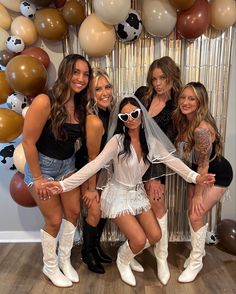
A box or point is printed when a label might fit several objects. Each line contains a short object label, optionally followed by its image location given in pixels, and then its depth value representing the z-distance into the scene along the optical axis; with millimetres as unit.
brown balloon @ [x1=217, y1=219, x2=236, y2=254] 1981
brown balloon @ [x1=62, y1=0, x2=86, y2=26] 1716
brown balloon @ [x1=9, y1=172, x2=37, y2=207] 1812
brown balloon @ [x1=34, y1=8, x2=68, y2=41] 1700
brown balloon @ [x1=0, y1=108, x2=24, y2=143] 1645
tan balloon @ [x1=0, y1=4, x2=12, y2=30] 1782
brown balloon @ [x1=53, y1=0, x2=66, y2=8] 1770
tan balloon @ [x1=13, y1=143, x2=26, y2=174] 1704
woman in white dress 1534
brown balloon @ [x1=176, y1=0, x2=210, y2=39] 1688
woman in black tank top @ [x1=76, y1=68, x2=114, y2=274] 1540
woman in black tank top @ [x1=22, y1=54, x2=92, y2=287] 1439
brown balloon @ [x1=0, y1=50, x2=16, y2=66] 1753
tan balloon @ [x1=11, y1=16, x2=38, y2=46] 1765
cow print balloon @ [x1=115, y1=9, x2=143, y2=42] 1736
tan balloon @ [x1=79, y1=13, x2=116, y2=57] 1677
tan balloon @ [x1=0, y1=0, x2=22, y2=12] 1770
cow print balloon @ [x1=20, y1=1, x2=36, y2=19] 1742
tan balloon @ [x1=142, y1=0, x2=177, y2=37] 1689
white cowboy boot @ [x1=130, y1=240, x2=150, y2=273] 1822
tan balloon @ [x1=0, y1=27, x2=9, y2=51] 1756
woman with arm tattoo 1613
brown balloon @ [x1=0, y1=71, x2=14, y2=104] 1715
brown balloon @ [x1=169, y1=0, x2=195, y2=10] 1625
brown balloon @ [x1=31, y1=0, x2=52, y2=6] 1689
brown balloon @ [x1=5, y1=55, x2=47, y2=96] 1575
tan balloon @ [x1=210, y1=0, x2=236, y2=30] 1741
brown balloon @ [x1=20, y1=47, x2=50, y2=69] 1771
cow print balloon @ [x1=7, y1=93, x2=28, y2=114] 1748
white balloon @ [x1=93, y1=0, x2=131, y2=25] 1572
